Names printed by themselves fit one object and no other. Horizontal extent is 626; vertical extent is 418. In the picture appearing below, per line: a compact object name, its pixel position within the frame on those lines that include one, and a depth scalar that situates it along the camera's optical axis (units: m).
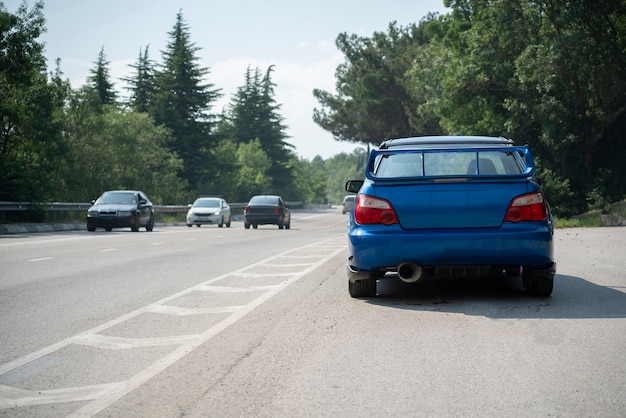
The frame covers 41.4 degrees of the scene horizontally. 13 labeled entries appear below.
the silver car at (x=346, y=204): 81.27
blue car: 8.62
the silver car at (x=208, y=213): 42.06
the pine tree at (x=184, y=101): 78.81
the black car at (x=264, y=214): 39.06
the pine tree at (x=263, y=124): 110.12
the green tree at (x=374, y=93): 64.12
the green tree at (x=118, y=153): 55.91
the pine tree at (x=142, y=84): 86.69
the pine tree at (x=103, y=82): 81.44
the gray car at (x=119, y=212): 31.06
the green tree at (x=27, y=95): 34.97
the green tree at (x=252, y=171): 99.25
